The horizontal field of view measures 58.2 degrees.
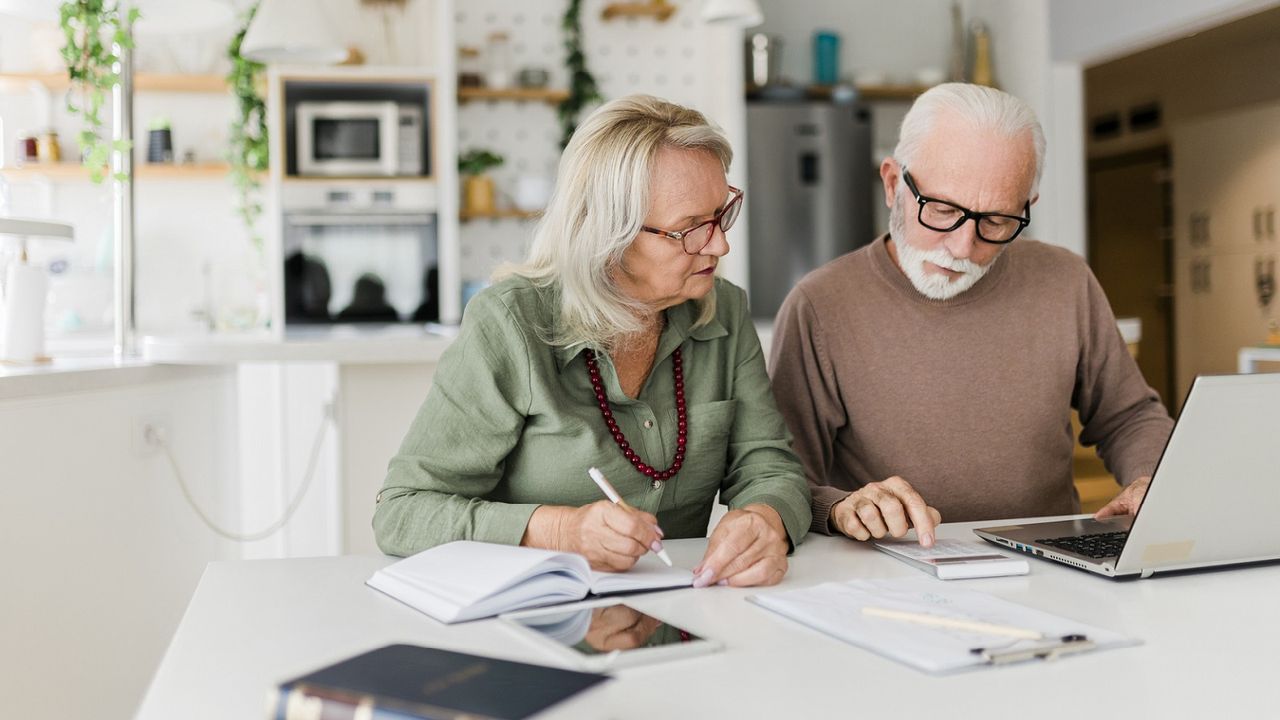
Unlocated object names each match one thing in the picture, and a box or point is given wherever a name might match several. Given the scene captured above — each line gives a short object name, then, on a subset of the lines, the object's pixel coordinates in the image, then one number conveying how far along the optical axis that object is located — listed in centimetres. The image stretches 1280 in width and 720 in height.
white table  87
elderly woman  145
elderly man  188
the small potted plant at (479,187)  527
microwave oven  499
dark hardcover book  74
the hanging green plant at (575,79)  541
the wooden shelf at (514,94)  525
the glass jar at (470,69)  532
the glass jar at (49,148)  520
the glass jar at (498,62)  530
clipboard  96
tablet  96
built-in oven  504
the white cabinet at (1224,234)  700
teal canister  587
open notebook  111
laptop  118
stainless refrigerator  550
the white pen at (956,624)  99
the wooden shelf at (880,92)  585
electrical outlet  244
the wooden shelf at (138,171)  511
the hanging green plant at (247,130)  509
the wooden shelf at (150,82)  512
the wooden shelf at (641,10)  536
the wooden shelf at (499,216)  527
